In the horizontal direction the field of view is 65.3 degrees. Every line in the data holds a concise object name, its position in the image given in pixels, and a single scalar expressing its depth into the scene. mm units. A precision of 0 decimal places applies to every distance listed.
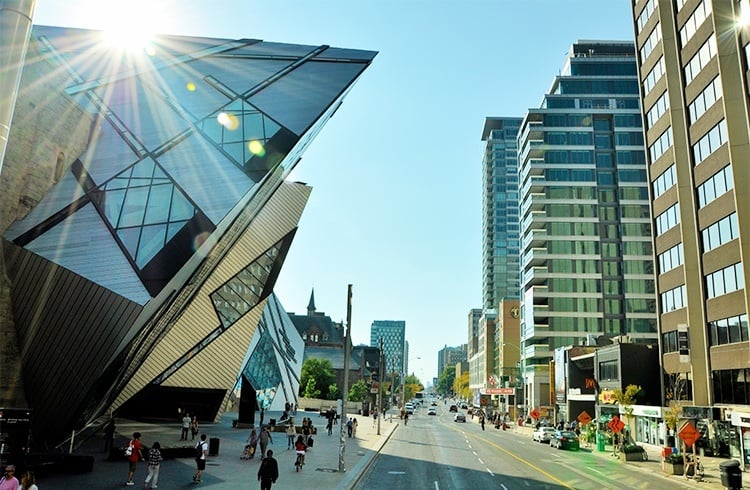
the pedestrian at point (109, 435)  27062
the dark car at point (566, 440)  43281
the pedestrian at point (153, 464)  17828
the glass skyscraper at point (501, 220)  183625
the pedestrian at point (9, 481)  10945
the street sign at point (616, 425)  36844
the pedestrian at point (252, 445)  27641
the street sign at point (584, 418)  46219
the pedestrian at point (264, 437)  25769
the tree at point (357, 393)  120250
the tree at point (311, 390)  107250
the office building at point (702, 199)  36531
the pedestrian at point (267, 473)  16234
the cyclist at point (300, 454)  24125
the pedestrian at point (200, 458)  19234
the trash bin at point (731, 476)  22109
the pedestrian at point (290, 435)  34856
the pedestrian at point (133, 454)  18859
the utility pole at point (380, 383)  55231
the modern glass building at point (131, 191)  22562
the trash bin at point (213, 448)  28406
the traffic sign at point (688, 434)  25672
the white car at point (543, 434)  49125
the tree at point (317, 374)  108250
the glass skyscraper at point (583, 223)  88875
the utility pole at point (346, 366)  24422
